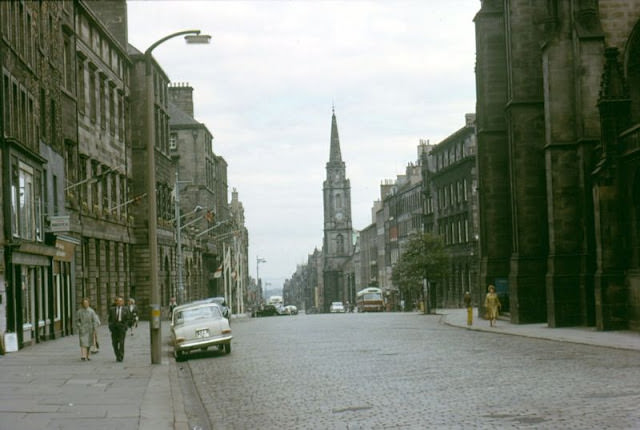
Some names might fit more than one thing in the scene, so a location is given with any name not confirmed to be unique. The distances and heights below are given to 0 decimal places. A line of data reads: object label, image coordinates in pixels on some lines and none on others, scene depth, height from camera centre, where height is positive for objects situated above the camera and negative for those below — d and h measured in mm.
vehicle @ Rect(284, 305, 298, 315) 123019 -3923
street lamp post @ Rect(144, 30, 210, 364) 24531 +1718
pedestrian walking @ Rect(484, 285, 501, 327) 40475 -1327
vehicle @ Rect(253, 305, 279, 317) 97525 -3110
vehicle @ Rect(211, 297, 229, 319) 44500 -1123
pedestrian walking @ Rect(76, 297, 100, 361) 25828 -1037
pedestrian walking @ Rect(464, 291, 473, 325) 42469 -1473
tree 67812 +807
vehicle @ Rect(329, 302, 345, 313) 122062 -3726
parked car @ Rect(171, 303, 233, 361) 27672 -1313
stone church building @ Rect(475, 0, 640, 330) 33062 +4112
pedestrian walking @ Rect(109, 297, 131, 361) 25656 -1071
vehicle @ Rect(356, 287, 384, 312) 99438 -2562
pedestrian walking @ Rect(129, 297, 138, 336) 39425 -950
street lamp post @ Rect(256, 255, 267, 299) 142738 +2382
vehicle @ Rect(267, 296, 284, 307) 163500 -3476
